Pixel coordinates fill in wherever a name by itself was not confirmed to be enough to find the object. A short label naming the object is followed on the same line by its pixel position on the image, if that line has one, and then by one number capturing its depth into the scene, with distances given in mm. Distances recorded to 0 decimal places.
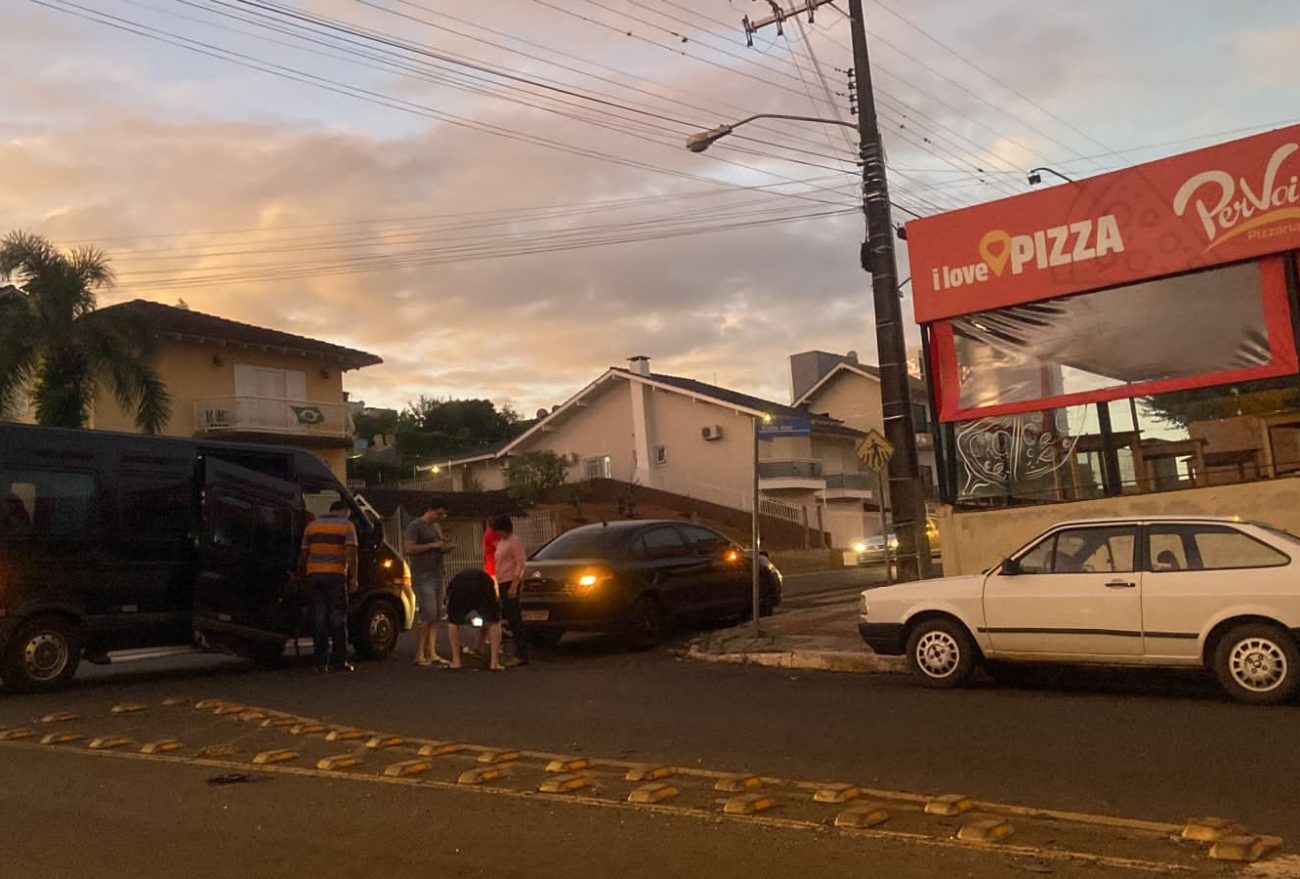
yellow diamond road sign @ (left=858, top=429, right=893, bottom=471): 15305
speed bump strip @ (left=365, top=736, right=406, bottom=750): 8461
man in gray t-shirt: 13438
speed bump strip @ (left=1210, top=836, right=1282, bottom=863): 5156
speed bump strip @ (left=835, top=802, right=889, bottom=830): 5898
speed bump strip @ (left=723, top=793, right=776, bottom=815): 6234
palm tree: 27984
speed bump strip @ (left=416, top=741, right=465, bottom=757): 8148
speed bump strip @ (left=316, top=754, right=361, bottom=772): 7684
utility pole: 15445
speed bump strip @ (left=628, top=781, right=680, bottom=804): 6548
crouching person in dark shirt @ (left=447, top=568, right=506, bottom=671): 12828
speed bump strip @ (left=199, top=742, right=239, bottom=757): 8359
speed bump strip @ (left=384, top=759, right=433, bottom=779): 7422
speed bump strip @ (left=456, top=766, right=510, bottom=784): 7188
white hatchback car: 9156
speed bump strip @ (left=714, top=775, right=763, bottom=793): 6798
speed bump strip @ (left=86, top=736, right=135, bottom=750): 8766
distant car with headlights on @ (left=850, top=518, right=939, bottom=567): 34750
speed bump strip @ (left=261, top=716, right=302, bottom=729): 9547
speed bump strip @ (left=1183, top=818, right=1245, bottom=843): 5445
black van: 11812
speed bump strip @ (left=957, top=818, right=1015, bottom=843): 5586
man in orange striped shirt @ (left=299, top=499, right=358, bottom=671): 13016
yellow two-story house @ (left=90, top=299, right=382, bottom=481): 36562
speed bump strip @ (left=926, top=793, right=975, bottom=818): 6086
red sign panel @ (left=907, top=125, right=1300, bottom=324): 13727
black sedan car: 14180
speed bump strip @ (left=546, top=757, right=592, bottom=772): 7508
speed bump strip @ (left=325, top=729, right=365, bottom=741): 8812
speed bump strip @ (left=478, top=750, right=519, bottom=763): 7816
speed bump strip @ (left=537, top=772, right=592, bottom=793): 6897
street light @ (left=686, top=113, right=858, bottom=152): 17844
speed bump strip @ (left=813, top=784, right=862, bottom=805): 6418
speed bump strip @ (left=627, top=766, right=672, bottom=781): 7164
